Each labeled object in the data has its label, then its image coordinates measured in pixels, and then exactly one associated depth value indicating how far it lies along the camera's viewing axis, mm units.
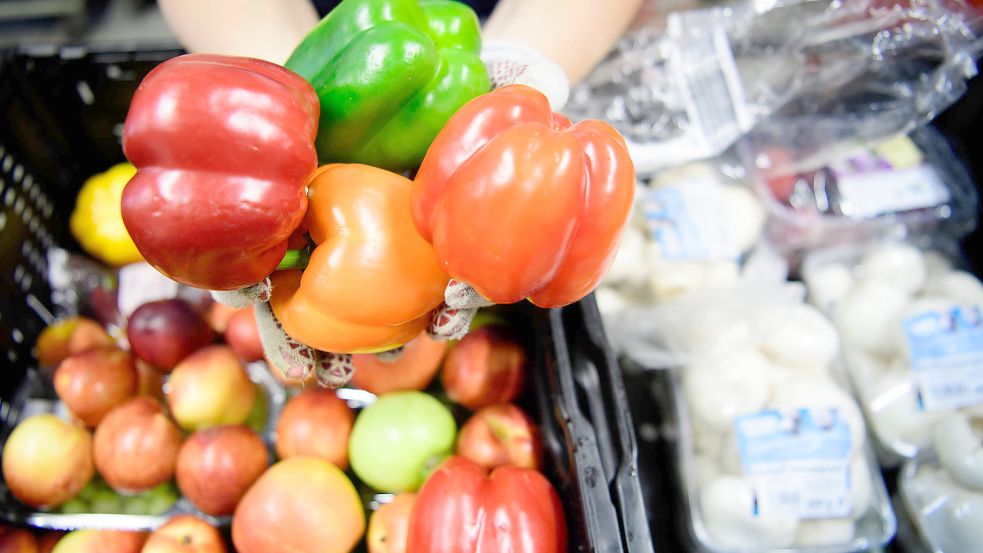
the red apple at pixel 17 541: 795
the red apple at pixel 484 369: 858
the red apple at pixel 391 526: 757
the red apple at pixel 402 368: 855
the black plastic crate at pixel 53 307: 689
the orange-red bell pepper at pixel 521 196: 420
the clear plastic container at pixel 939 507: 882
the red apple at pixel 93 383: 880
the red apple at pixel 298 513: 740
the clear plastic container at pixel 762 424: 892
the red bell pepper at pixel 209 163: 411
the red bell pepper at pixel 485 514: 674
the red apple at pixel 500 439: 805
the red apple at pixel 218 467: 799
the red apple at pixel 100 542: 774
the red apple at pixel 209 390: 876
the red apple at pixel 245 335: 909
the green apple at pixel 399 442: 816
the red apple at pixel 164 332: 926
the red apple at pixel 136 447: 828
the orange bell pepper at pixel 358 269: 476
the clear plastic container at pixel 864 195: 1150
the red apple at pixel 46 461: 842
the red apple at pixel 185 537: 761
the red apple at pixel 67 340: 1010
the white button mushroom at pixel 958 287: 1041
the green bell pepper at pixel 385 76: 515
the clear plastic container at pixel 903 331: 960
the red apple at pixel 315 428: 840
